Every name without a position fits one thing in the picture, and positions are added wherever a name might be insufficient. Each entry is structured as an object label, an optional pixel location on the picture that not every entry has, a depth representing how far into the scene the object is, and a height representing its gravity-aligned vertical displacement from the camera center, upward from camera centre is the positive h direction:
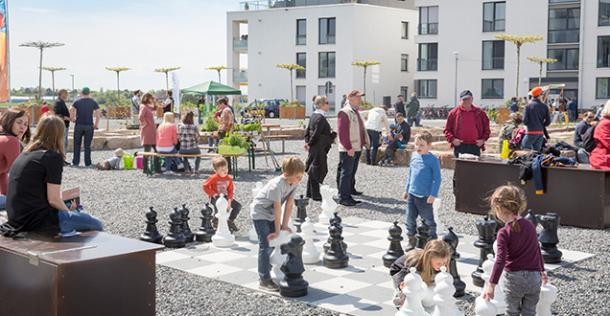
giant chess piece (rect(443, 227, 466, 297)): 6.66 -1.35
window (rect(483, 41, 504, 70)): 50.97 +3.55
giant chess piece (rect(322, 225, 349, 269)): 7.77 -1.41
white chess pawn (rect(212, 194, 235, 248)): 8.76 -1.34
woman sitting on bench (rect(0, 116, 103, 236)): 5.65 -0.57
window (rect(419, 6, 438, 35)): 54.75 +6.13
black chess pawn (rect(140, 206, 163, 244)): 8.76 -1.36
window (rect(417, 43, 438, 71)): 54.66 +3.59
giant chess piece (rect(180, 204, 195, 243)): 8.94 -1.35
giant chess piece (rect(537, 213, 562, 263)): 7.97 -1.29
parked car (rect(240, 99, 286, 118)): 52.28 -0.03
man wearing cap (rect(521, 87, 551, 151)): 13.41 -0.17
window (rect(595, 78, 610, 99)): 46.12 +1.34
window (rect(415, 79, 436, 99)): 54.38 +1.48
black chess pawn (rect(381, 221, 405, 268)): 7.71 -1.34
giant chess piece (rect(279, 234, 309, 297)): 6.64 -1.33
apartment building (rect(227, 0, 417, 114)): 58.19 +4.75
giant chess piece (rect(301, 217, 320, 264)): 7.96 -1.38
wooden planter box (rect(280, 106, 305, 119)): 49.78 -0.20
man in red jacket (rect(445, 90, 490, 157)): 11.71 -0.26
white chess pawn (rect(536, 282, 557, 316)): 5.52 -1.29
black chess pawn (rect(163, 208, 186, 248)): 8.75 -1.39
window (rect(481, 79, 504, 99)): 51.06 +1.37
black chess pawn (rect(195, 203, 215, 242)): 9.16 -1.38
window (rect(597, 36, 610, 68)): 46.16 +3.47
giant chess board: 6.59 -1.54
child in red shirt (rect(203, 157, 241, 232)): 9.78 -0.97
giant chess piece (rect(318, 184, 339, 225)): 9.92 -1.19
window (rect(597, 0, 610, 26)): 46.16 +5.66
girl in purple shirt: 5.25 -0.93
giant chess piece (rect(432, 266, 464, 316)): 5.16 -1.19
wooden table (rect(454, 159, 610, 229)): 10.11 -1.05
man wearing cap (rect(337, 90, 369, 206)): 11.88 -0.48
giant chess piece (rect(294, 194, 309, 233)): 9.24 -1.22
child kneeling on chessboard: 5.24 -1.03
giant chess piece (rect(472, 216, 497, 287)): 7.23 -1.15
